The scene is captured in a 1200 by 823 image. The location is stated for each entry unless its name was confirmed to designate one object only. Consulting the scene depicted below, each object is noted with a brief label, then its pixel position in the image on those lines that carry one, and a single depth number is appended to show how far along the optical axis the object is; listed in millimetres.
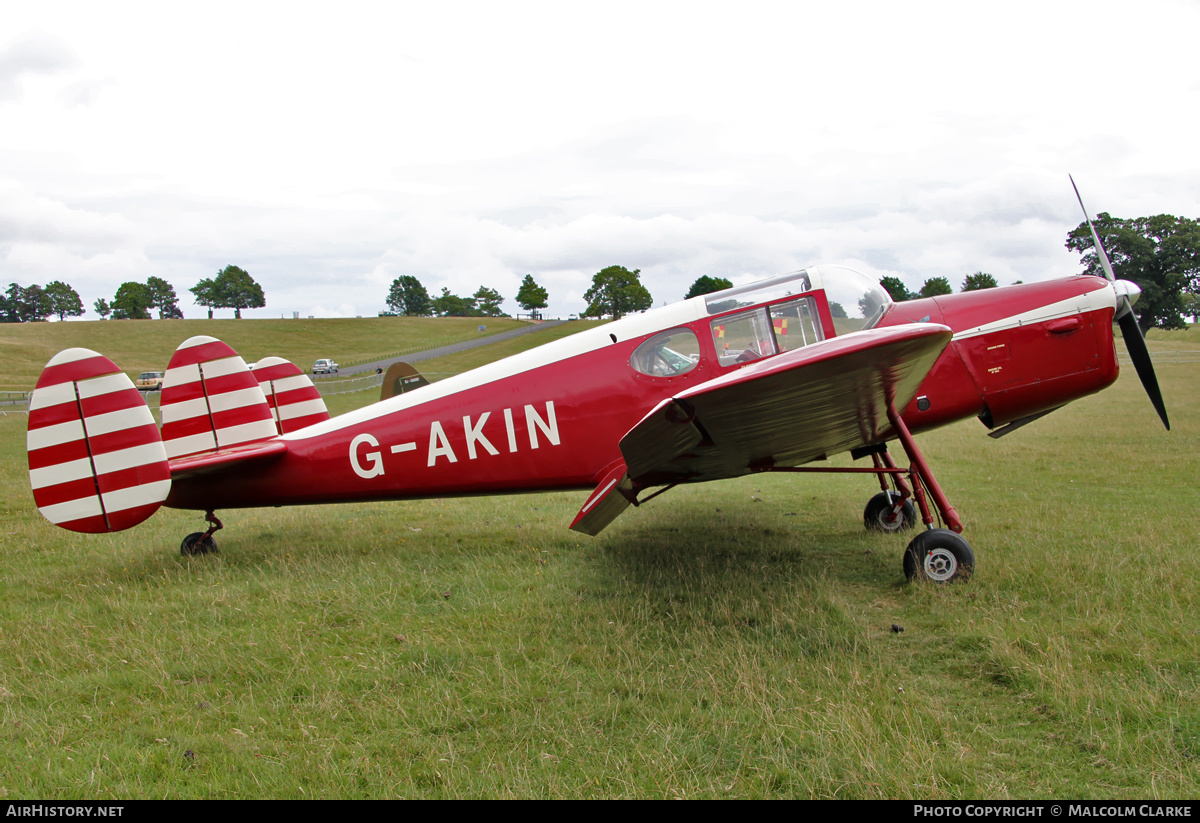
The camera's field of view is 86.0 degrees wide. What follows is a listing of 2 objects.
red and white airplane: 5051
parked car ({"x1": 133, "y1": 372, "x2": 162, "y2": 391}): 38425
